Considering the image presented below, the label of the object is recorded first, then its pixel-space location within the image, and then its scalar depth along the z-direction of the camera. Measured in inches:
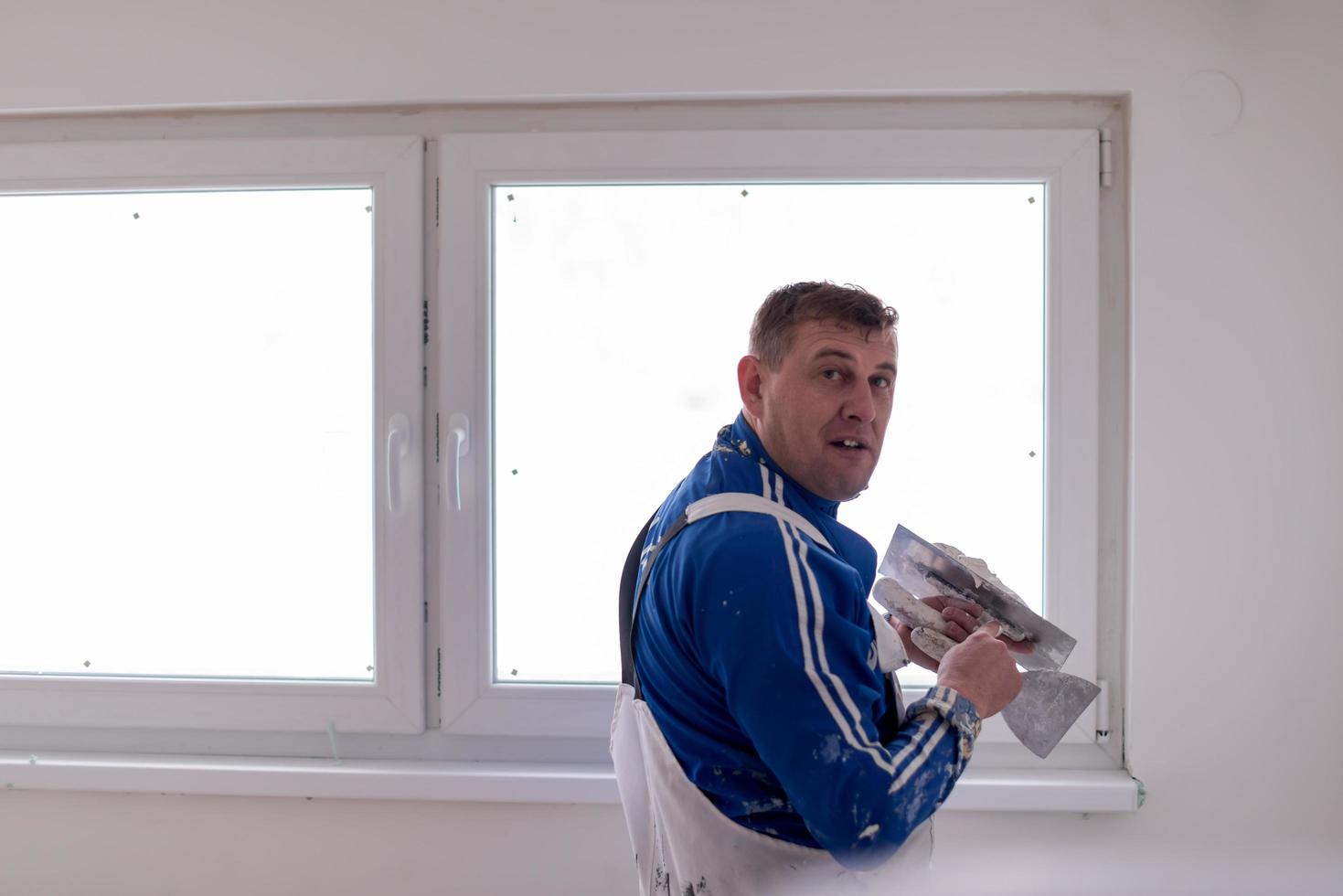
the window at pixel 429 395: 63.7
